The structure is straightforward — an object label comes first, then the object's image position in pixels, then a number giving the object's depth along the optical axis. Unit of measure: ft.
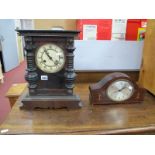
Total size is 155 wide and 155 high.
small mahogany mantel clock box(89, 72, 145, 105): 2.50
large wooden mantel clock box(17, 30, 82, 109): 2.27
